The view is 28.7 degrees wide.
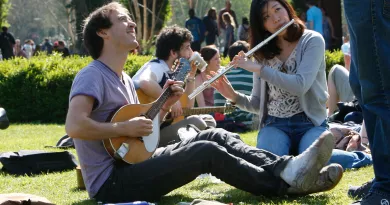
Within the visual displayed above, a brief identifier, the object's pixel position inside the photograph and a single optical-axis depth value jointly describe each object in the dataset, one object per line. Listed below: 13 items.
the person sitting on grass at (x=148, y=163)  4.17
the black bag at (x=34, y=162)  6.18
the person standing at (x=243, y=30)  19.91
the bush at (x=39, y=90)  11.72
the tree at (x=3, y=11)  23.62
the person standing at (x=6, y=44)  21.63
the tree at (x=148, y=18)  18.33
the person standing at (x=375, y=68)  3.32
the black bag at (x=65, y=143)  8.05
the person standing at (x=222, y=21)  22.12
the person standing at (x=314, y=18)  15.56
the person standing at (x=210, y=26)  21.48
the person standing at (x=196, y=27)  20.70
